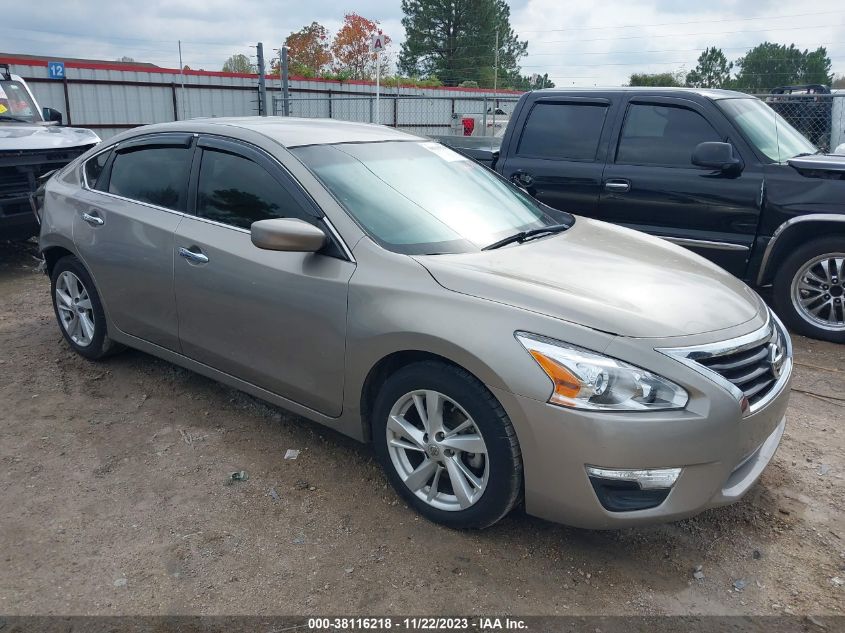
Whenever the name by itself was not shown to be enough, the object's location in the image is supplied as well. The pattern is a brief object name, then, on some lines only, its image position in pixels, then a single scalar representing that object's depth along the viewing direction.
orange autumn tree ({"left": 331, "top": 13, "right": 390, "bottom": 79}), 43.50
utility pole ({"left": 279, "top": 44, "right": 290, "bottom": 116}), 14.16
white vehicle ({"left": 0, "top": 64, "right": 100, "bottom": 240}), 7.42
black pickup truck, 5.52
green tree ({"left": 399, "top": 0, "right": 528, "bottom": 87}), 52.31
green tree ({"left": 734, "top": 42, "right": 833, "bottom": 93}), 53.22
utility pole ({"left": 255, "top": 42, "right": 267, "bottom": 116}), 14.46
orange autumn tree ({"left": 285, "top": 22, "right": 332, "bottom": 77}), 43.66
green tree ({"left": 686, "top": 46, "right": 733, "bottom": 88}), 56.28
